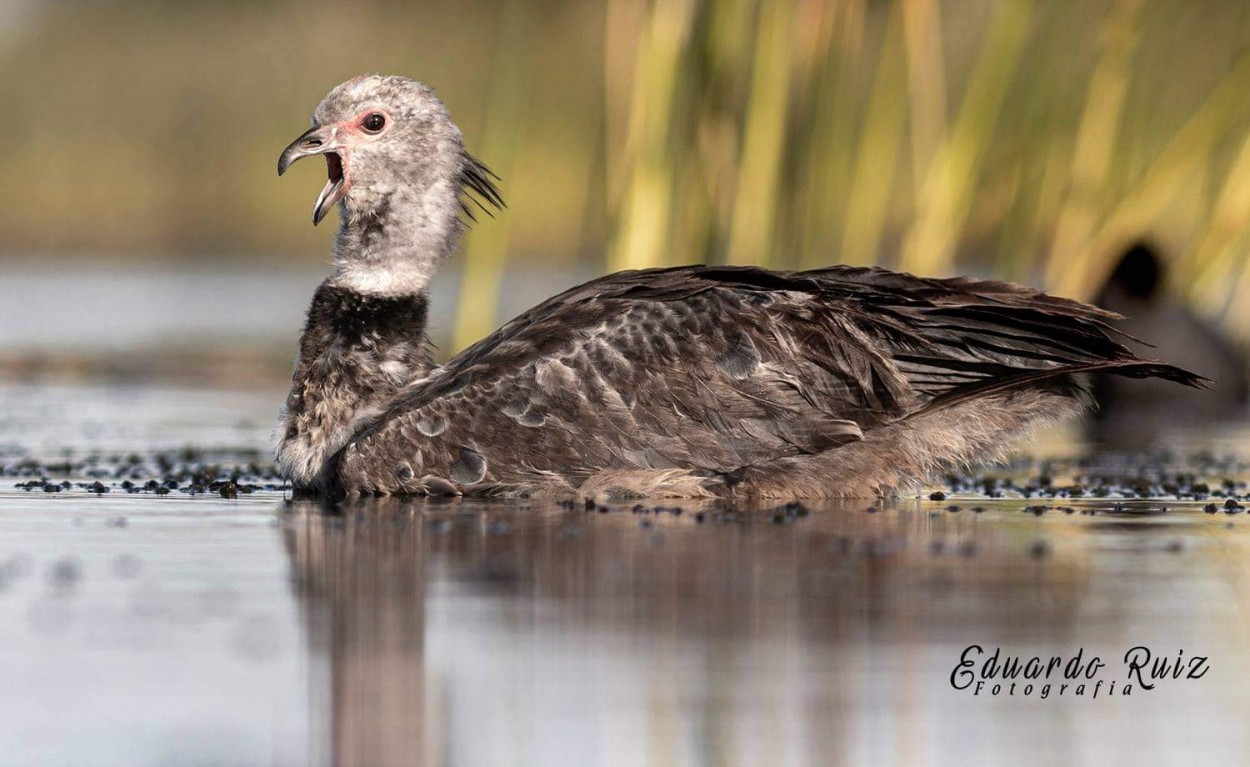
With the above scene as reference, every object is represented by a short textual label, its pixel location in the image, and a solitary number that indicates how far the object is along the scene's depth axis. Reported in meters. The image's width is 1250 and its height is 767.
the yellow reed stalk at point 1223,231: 14.21
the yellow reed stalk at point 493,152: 12.80
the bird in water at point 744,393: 9.01
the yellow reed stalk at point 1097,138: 14.12
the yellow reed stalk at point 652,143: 12.34
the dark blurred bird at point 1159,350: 14.54
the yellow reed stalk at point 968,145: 12.70
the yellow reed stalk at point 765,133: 12.54
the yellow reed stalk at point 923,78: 13.22
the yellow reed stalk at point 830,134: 12.59
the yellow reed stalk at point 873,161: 13.20
